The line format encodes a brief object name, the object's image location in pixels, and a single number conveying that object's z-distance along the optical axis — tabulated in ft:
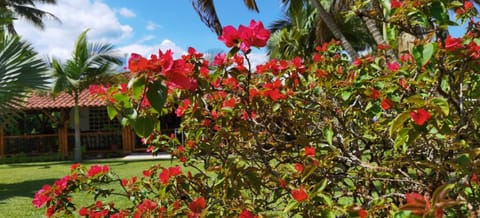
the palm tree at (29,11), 75.85
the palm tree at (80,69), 47.34
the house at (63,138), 55.52
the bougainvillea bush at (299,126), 4.45
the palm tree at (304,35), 53.25
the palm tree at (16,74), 26.78
